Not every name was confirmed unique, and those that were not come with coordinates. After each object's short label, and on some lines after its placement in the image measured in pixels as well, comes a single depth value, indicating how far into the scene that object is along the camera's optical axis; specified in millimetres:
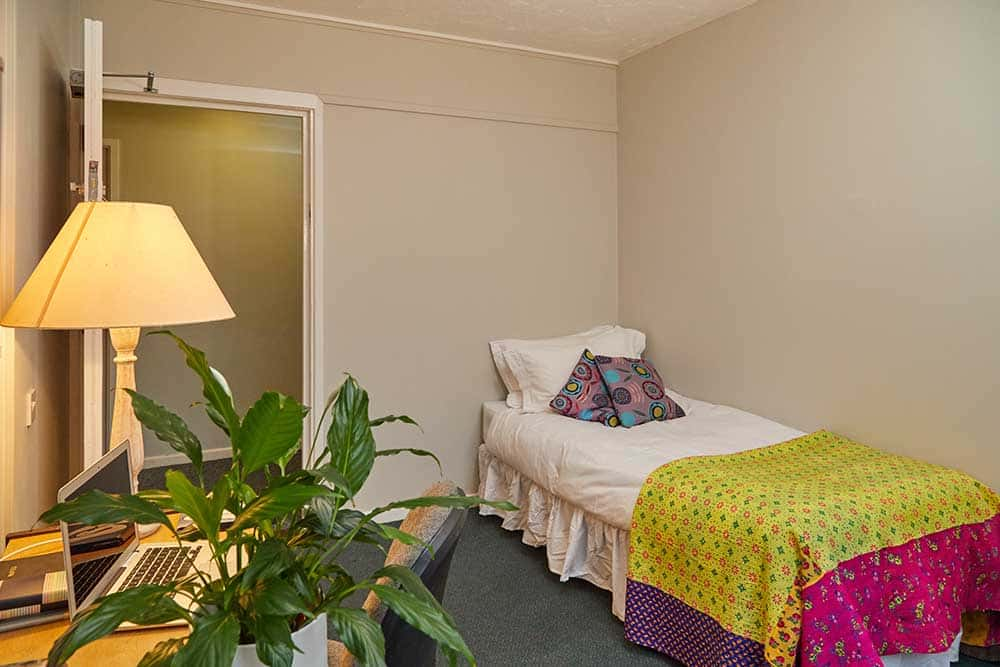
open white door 2039
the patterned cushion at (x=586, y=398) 3309
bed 2637
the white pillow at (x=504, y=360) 3693
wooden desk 1112
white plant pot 818
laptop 1176
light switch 2004
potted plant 766
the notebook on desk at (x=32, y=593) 1230
